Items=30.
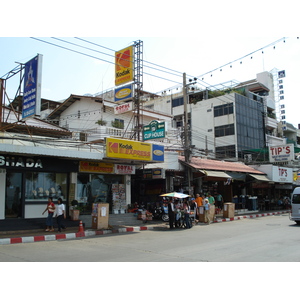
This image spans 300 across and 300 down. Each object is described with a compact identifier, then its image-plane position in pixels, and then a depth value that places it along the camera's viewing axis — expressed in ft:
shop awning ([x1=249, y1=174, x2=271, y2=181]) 97.66
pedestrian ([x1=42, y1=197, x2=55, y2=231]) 50.47
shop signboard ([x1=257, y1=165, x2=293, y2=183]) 105.50
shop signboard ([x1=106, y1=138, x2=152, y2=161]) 56.95
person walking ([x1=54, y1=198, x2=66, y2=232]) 50.26
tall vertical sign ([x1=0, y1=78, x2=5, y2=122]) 51.74
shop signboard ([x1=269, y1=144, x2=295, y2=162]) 109.19
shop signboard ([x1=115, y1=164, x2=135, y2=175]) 67.92
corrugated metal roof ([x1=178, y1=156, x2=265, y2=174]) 79.24
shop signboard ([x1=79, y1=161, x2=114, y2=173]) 62.28
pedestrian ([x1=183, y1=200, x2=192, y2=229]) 59.00
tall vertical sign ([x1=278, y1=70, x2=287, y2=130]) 175.63
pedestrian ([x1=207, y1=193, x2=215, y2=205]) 74.08
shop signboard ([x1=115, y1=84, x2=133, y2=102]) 77.36
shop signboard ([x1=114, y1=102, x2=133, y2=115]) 83.25
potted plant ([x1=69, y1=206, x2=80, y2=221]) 60.18
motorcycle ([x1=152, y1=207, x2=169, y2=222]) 68.18
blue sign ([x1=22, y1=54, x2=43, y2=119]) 45.39
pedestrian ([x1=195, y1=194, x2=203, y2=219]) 69.08
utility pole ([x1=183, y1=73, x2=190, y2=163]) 74.88
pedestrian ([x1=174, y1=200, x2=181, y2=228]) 59.47
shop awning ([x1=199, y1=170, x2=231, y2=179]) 77.09
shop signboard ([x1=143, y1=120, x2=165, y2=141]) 71.51
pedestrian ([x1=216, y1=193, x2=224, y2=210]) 92.60
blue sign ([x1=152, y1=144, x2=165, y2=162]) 64.90
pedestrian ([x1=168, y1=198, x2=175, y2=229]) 58.38
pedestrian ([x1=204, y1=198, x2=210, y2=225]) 66.64
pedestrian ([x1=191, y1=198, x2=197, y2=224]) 67.26
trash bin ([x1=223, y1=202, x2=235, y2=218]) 77.05
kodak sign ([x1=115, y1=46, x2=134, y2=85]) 76.18
